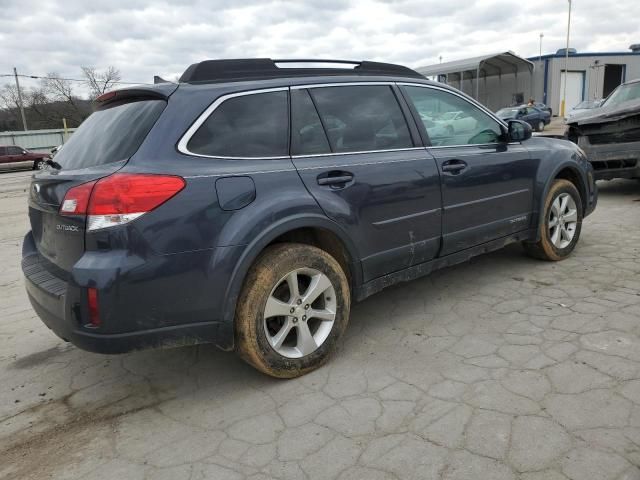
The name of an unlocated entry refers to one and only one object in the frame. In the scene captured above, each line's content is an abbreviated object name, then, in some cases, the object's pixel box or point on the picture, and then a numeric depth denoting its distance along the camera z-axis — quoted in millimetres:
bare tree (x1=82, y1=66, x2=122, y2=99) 54312
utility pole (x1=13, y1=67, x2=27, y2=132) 47344
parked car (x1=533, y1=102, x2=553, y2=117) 29675
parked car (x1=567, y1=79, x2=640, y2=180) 7418
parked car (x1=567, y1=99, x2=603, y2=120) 24303
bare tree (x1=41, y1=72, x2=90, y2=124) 58062
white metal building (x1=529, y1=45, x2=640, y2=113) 41469
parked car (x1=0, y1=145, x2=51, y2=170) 29484
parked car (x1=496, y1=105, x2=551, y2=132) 26969
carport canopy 35188
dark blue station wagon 2447
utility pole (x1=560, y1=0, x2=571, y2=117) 40375
